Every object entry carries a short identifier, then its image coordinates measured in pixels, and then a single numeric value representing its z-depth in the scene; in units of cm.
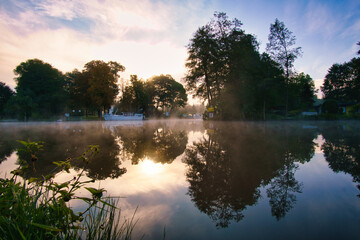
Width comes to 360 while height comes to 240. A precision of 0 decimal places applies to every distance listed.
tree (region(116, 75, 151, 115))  5453
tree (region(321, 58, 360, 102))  6439
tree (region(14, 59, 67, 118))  4603
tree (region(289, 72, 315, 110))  5373
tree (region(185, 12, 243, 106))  3142
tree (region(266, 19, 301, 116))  3088
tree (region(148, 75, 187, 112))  6775
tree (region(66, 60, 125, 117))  4078
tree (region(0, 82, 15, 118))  5604
